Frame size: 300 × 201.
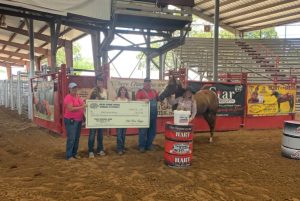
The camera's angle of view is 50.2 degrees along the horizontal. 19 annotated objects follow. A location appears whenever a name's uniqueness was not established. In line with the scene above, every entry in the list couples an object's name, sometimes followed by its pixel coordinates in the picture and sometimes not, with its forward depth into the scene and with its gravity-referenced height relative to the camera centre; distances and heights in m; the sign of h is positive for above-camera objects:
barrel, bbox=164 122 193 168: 6.14 -1.12
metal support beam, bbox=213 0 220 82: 18.73 +2.47
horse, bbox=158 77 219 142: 9.02 -0.53
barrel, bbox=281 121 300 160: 6.99 -1.19
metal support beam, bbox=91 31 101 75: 11.96 +1.89
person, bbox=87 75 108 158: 6.92 -0.92
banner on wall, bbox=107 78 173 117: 9.06 -0.01
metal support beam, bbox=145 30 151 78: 11.45 +1.07
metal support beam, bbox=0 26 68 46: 18.80 +3.25
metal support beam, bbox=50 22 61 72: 10.91 +1.68
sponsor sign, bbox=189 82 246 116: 10.90 -0.38
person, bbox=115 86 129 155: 7.22 -1.02
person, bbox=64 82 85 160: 6.47 -0.62
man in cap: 7.53 -0.72
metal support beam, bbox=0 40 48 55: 25.27 +3.23
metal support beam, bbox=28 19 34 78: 14.86 +2.28
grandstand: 23.00 +2.34
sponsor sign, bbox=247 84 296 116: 11.46 -0.46
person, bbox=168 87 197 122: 7.35 -0.38
